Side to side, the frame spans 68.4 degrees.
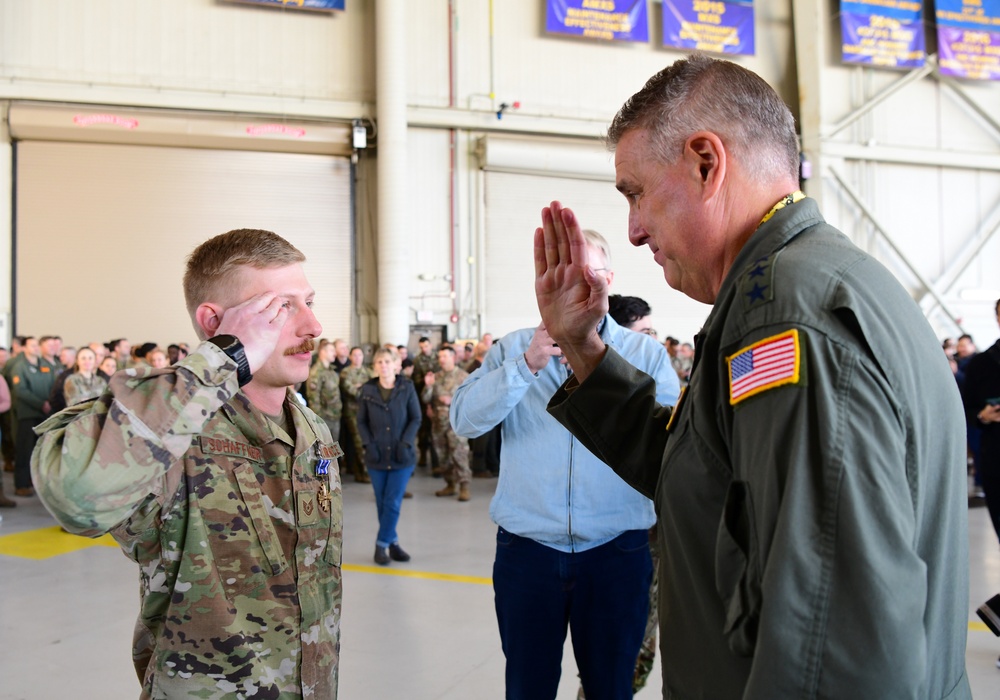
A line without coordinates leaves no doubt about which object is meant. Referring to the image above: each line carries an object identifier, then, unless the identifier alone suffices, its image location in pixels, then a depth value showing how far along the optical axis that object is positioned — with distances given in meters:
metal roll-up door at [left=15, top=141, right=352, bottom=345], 12.11
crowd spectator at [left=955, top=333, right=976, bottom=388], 9.52
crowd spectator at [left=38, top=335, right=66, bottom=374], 8.85
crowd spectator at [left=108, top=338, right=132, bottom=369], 9.87
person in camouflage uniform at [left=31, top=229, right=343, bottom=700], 1.12
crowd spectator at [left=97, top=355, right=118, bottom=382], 8.46
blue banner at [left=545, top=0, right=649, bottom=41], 13.59
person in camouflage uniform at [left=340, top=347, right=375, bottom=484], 9.48
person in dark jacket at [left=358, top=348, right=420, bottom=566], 5.55
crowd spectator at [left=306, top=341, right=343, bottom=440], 9.59
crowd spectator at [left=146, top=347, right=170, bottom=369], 7.89
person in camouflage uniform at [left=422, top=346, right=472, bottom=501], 7.95
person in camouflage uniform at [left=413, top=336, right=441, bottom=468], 10.27
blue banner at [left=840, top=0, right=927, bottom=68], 14.85
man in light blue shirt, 2.33
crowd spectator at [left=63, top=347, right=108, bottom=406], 7.57
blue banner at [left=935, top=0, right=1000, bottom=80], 15.17
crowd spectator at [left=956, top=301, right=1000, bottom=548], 3.81
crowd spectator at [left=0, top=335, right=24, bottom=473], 8.70
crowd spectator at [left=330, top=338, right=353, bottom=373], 10.49
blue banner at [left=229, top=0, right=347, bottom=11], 12.66
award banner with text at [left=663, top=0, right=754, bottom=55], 14.10
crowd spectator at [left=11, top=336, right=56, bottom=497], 8.12
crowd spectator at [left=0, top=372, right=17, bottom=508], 7.14
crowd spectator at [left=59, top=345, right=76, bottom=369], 9.55
